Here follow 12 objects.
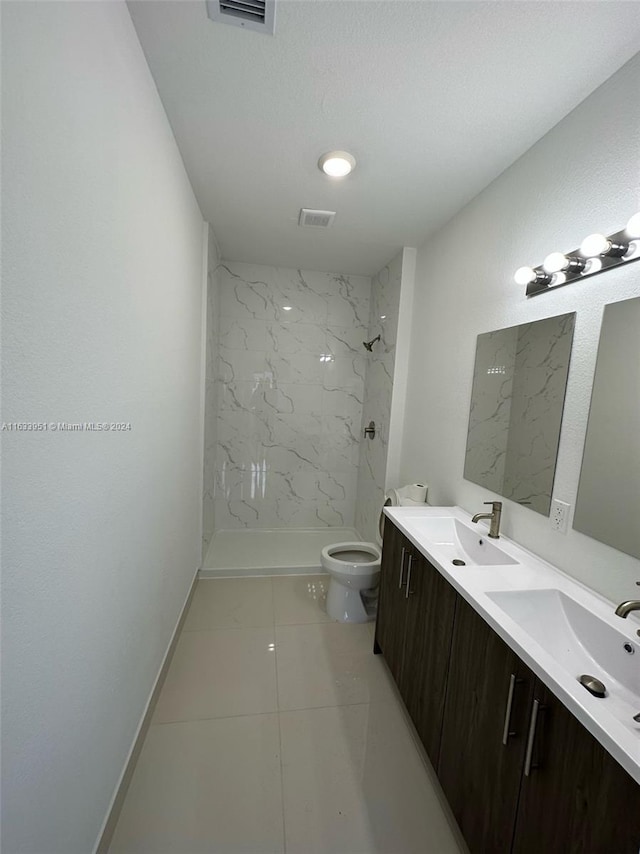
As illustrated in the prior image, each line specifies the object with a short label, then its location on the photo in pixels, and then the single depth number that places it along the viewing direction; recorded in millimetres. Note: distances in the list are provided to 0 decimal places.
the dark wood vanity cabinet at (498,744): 695
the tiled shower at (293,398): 3262
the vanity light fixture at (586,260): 1084
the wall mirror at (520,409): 1363
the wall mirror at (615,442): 1057
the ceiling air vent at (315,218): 2135
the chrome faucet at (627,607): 861
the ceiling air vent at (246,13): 1016
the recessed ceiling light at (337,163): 1604
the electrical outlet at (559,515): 1277
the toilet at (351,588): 2221
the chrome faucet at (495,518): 1545
